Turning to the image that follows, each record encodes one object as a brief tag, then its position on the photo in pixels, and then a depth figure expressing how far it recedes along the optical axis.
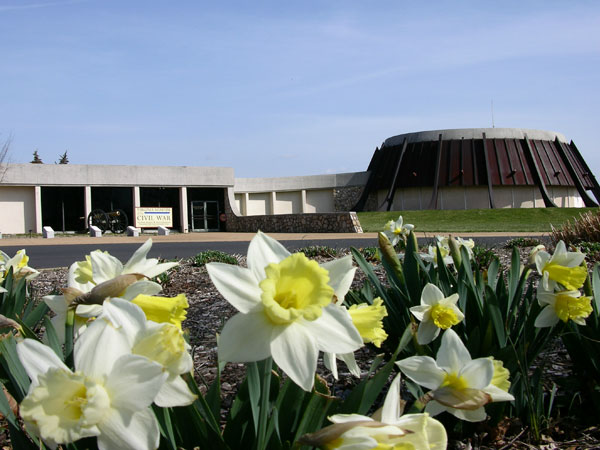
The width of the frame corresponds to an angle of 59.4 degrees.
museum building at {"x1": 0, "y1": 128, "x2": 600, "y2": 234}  29.70
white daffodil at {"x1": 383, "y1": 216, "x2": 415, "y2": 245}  4.57
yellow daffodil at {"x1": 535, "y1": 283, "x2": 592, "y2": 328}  1.92
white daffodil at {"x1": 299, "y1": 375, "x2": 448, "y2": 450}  0.82
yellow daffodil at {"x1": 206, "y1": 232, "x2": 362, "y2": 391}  0.92
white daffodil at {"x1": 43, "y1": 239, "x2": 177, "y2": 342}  1.22
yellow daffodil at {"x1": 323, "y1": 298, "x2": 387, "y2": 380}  1.15
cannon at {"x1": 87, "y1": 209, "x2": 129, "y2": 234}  29.50
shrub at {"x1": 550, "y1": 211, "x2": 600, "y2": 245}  9.52
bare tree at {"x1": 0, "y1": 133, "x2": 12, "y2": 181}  28.15
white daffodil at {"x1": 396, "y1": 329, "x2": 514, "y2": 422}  1.15
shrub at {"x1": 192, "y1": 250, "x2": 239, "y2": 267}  8.44
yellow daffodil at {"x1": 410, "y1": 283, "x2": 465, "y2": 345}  1.97
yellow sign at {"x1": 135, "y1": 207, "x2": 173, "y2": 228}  30.55
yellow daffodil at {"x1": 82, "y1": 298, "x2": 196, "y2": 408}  0.89
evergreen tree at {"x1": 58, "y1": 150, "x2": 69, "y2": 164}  60.75
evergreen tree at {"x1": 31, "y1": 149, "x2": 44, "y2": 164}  59.12
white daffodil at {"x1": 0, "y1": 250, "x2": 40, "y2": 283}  2.91
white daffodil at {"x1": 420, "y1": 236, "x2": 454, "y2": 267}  3.54
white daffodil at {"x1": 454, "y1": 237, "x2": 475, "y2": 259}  3.77
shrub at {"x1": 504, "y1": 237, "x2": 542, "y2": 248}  11.12
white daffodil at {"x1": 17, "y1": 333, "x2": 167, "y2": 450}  0.79
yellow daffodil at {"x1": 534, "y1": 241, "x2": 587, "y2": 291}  1.91
